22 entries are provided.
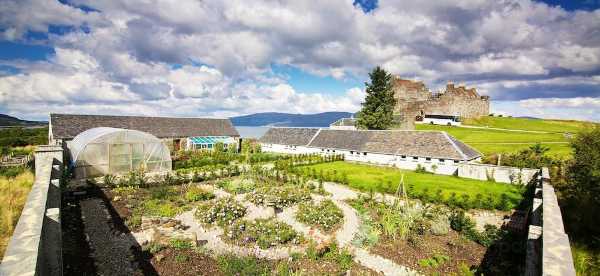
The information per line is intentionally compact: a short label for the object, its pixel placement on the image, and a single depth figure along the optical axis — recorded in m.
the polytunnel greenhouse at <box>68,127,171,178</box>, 21.80
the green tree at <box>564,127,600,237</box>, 10.73
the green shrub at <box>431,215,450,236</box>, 12.25
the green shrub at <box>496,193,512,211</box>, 15.26
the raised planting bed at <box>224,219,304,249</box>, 11.26
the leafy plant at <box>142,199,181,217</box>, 14.19
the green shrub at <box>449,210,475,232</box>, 12.62
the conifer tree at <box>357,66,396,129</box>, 42.59
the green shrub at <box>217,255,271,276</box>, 8.76
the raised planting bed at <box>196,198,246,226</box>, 13.33
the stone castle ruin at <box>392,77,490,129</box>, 53.44
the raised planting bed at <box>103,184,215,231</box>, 14.05
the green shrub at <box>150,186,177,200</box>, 16.83
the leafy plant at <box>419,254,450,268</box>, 9.78
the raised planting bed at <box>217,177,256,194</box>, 19.70
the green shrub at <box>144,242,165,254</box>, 9.97
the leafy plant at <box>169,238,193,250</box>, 10.45
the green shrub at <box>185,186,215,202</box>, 16.89
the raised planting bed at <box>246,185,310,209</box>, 16.31
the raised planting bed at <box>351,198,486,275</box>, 9.95
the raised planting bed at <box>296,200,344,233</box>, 13.40
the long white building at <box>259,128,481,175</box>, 26.62
